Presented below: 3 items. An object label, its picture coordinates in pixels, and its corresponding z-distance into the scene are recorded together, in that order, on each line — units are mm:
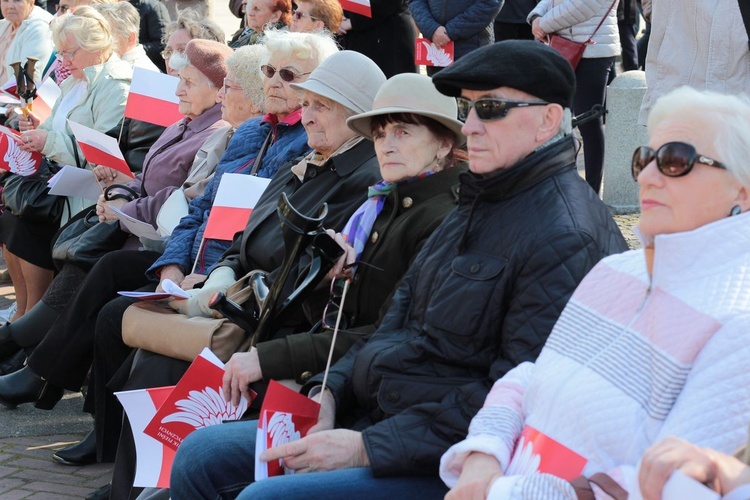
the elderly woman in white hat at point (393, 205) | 6559
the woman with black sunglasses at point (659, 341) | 3910
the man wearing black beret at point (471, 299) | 5133
